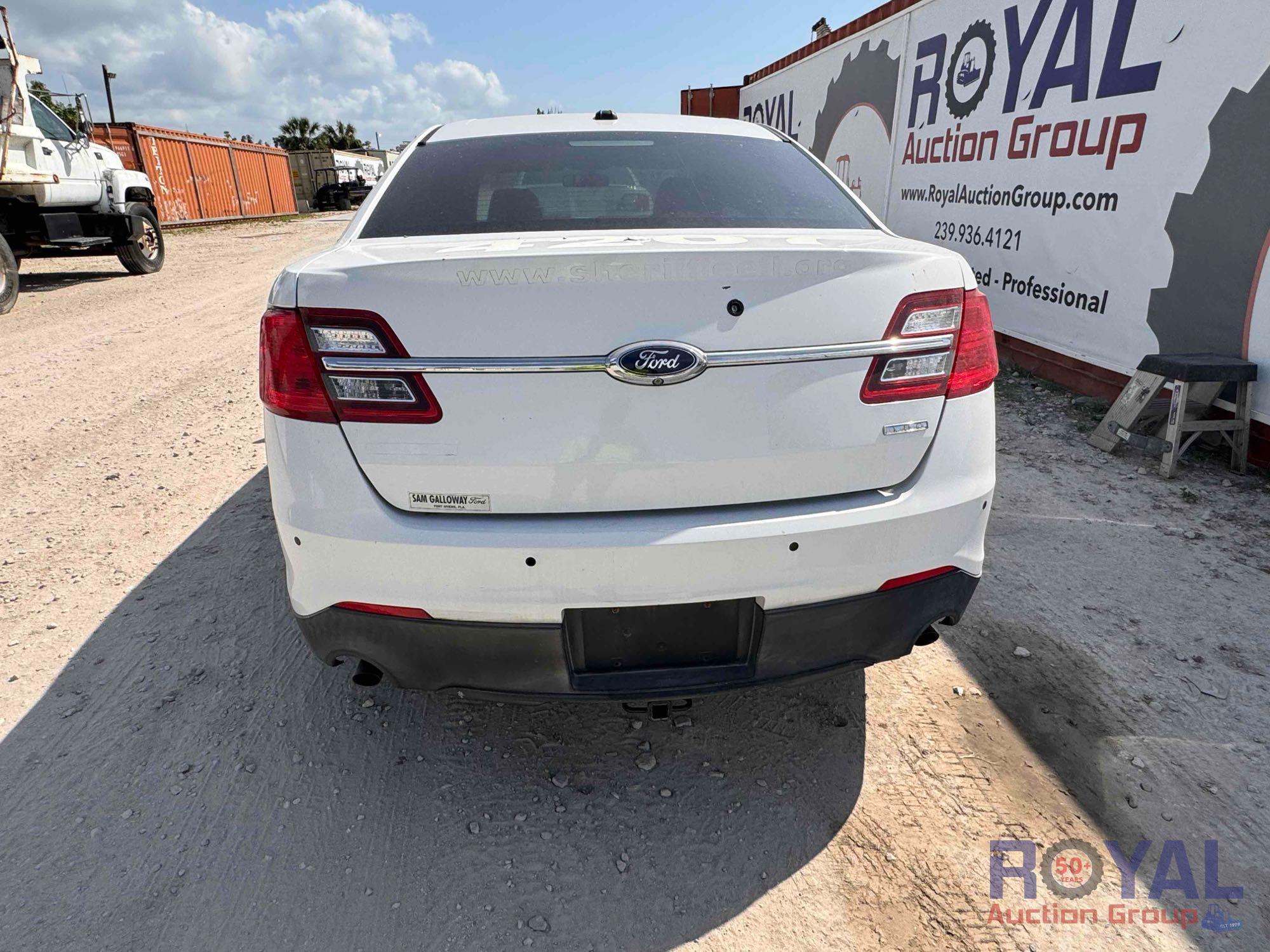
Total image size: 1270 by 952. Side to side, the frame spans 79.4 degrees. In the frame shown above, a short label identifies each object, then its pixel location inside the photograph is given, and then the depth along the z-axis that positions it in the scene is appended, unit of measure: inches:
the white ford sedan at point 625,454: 62.1
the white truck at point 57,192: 363.3
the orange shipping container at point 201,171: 844.0
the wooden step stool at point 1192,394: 153.9
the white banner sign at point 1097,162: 159.6
